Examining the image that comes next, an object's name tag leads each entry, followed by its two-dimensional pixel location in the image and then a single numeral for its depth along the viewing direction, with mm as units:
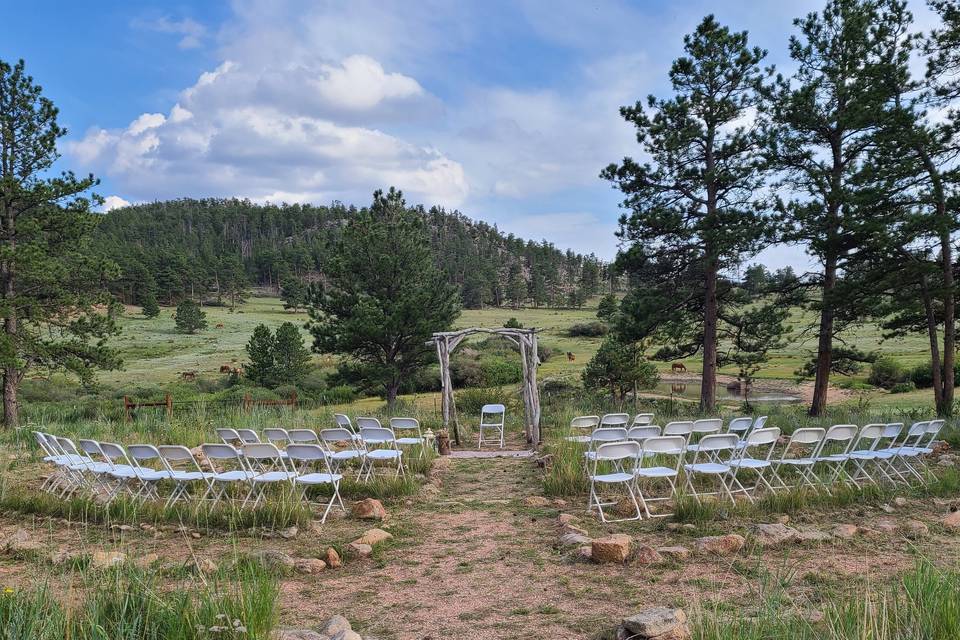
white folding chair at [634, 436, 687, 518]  6703
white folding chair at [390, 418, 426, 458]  9758
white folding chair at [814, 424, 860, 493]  7410
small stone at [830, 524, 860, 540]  5566
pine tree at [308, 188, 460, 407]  24359
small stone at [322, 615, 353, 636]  3654
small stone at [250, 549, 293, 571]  4969
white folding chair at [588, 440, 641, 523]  6473
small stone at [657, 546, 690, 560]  5086
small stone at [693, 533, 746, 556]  5230
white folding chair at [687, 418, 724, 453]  8109
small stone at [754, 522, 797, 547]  5402
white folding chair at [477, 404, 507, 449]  13203
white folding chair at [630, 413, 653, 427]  10969
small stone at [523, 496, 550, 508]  7391
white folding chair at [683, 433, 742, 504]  6875
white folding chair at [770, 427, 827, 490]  7305
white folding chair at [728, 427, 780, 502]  7109
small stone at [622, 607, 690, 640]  3391
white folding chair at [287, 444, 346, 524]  6781
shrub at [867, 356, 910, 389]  31906
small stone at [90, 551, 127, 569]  4363
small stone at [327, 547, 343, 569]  5246
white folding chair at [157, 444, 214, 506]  6703
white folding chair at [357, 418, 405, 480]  8391
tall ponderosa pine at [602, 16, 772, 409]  17859
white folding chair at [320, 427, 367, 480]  8305
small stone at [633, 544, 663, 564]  5030
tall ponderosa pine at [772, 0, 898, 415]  14977
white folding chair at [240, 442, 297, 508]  6793
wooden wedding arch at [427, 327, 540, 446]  12475
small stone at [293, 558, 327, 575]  5117
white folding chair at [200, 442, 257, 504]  6774
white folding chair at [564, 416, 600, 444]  10083
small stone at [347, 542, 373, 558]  5477
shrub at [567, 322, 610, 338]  61594
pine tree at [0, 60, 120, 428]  17391
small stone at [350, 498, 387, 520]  6922
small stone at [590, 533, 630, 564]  5094
